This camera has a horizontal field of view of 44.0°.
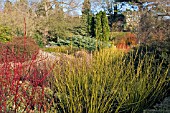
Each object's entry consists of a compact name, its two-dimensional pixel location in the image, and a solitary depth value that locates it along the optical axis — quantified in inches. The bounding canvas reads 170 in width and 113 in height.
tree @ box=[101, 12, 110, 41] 710.0
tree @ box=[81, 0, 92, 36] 748.0
